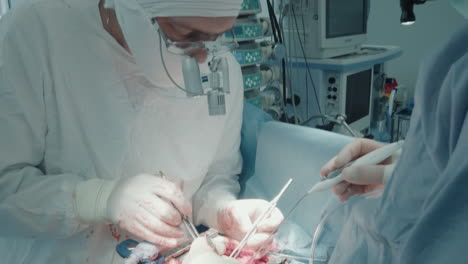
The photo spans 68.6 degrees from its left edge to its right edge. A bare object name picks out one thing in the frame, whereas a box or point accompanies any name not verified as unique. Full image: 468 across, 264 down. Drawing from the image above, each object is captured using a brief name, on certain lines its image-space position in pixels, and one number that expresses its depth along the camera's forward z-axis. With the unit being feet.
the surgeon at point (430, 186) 1.29
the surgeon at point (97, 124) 3.51
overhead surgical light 5.12
